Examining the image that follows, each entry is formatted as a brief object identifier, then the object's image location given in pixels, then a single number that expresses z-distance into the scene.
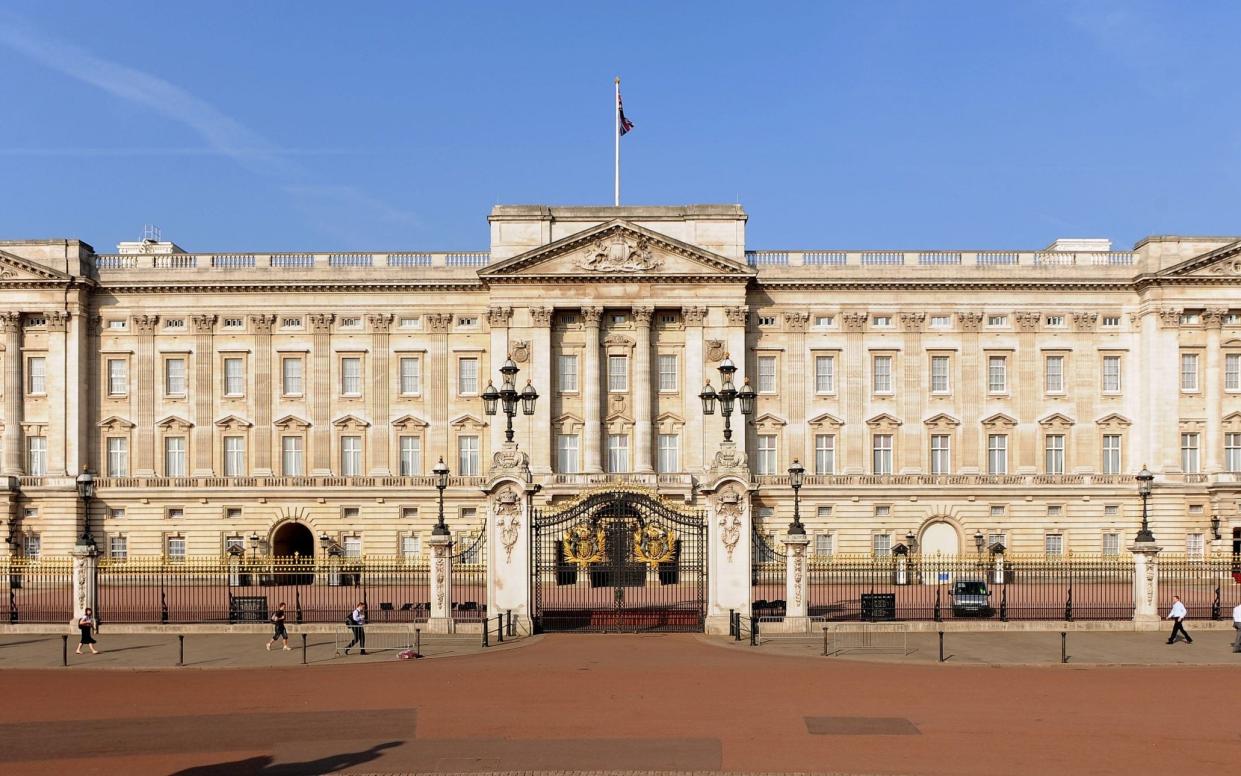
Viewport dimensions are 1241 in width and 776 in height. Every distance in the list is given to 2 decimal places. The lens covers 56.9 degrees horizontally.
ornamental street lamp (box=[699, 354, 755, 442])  34.53
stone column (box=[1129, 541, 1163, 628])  36.09
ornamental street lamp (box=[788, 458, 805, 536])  35.25
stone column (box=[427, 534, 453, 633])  35.22
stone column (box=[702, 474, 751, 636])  34.56
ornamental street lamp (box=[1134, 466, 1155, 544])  36.50
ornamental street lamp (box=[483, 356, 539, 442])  34.47
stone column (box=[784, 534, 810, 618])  34.72
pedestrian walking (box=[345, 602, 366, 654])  30.86
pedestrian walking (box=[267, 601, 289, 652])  32.03
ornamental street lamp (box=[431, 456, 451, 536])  35.82
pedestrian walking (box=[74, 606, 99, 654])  31.05
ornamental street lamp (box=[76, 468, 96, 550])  37.25
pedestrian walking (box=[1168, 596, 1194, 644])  32.09
